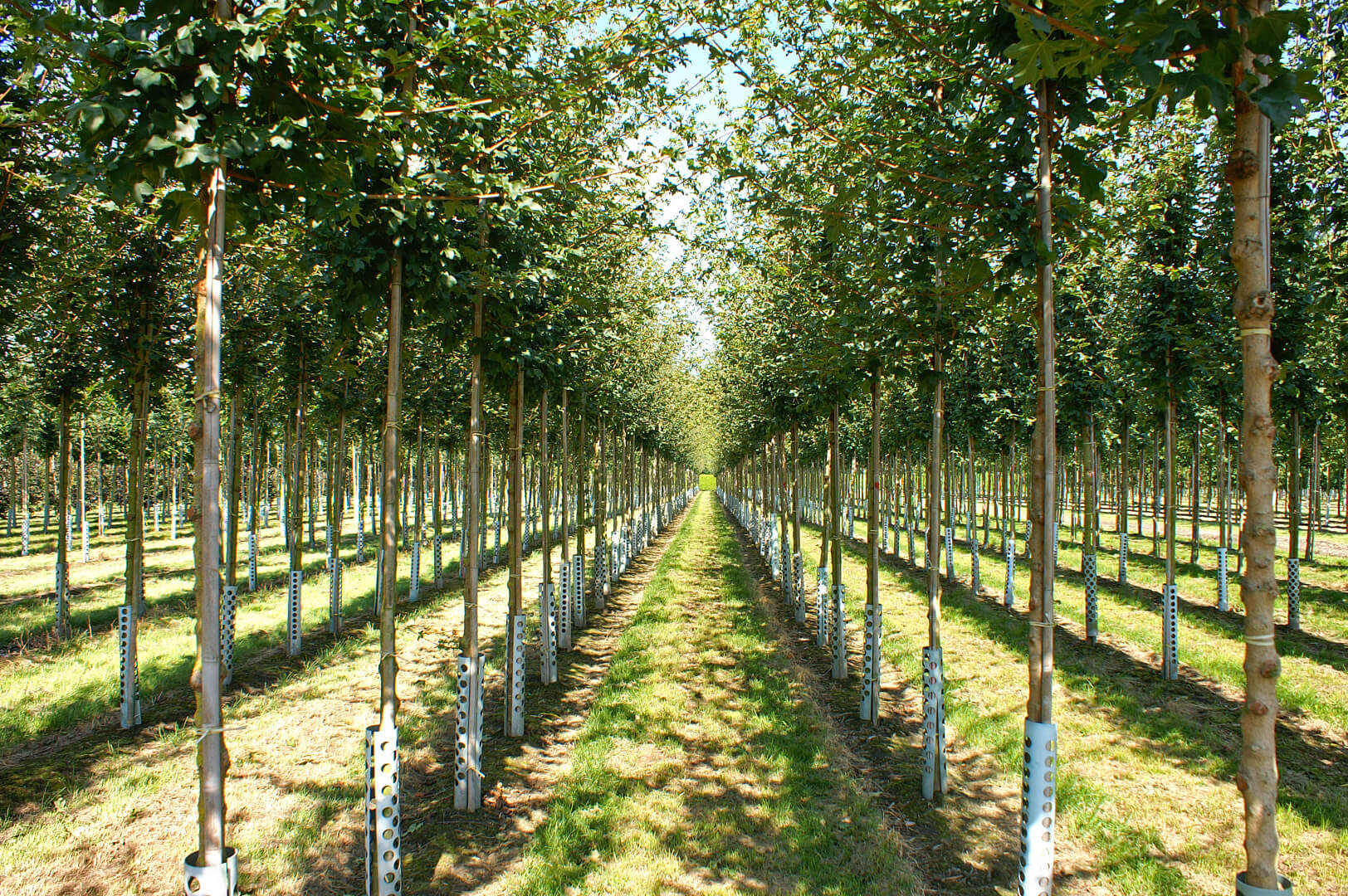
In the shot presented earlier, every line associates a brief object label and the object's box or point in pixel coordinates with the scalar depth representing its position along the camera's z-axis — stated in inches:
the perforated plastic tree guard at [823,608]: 384.8
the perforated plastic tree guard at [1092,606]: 404.5
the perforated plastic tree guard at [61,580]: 395.7
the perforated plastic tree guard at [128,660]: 268.1
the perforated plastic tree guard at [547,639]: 323.8
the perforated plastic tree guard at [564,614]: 399.9
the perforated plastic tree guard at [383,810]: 154.1
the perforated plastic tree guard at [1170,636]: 334.0
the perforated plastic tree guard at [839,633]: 331.3
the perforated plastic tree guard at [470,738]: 206.7
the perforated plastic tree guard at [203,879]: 102.2
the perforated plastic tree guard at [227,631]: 319.6
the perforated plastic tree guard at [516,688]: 264.5
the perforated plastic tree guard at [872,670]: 269.7
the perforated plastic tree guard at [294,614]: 378.6
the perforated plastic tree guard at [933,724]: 216.2
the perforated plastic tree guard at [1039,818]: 141.1
